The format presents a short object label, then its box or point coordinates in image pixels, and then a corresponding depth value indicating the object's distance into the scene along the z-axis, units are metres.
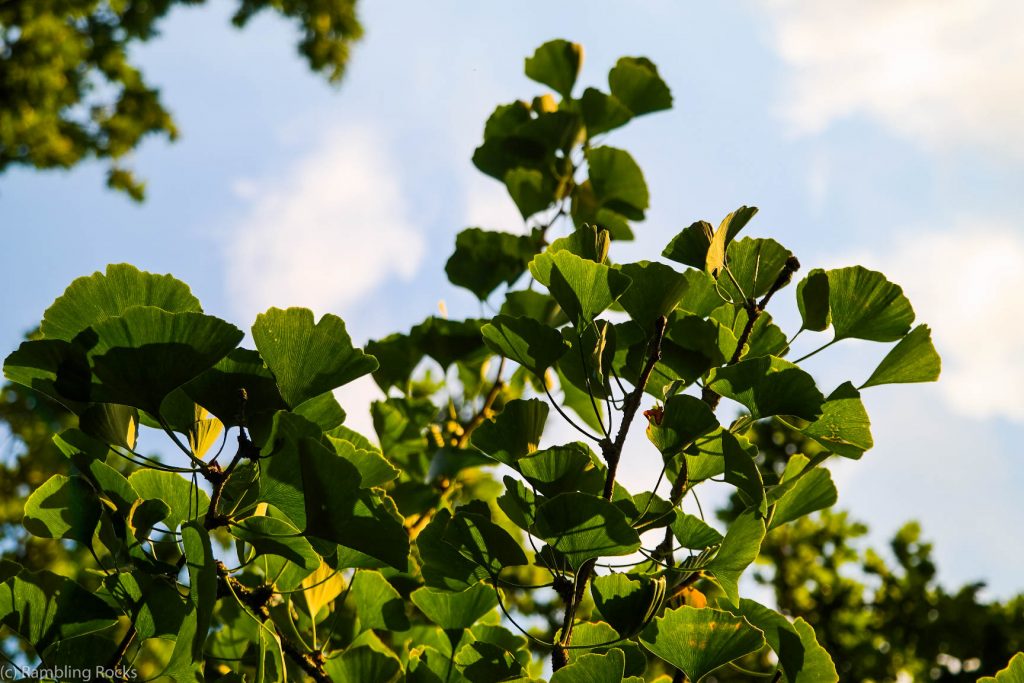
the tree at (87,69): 5.37
